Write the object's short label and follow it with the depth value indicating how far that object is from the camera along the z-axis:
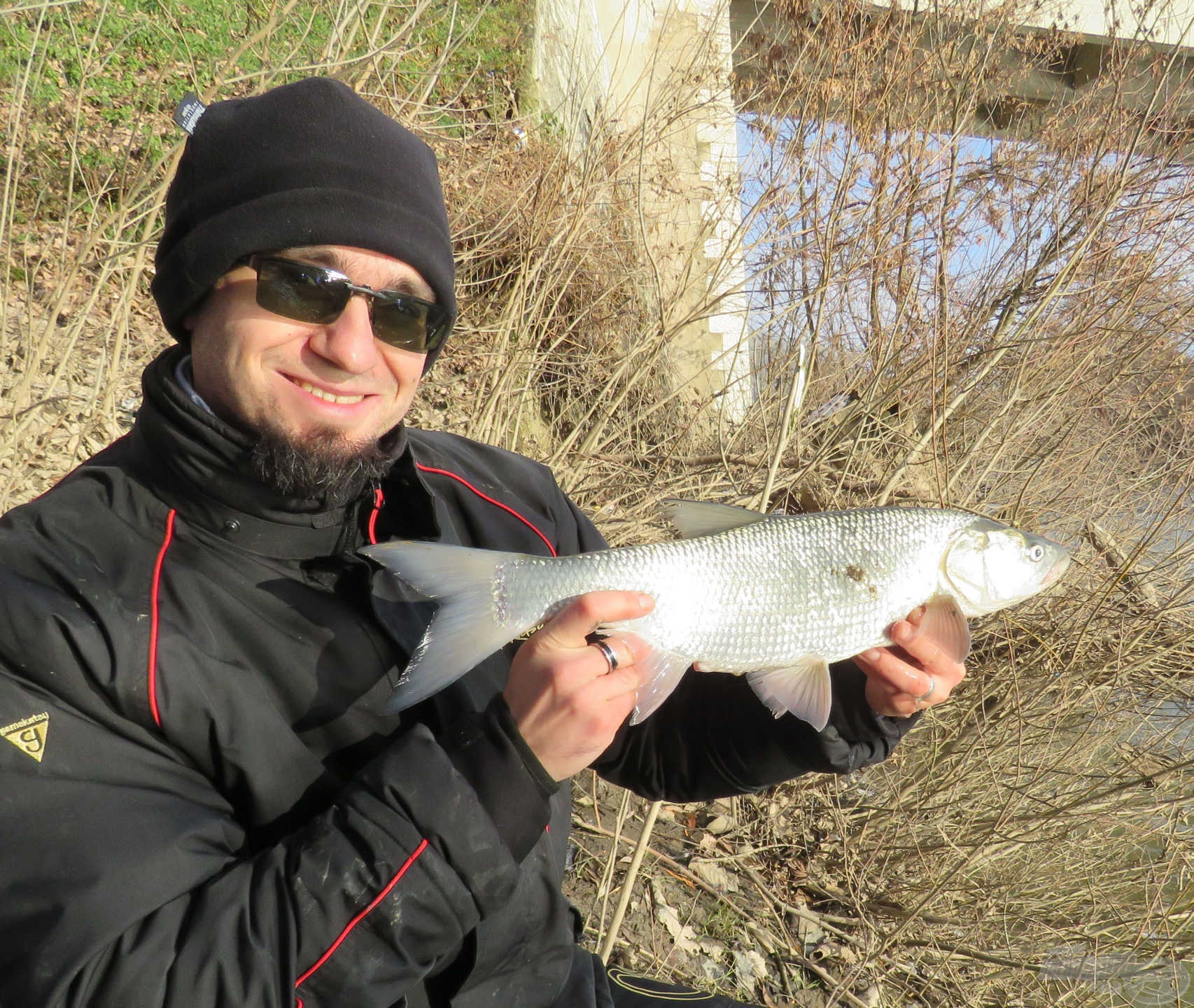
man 0.62
